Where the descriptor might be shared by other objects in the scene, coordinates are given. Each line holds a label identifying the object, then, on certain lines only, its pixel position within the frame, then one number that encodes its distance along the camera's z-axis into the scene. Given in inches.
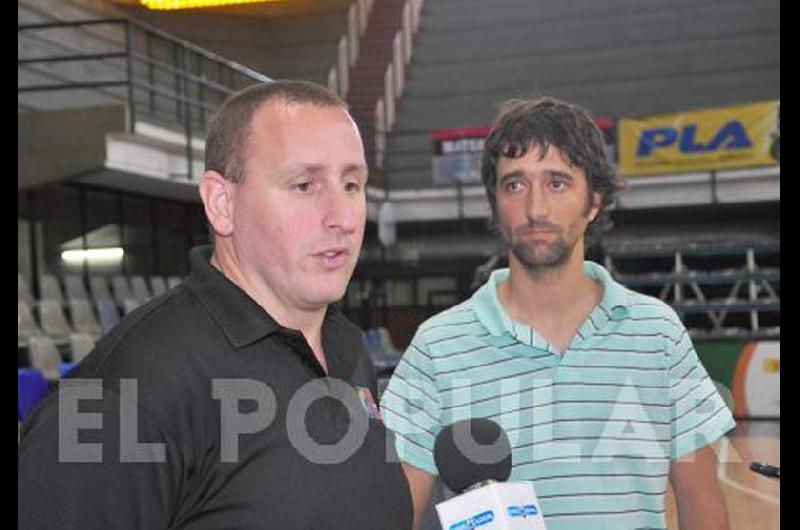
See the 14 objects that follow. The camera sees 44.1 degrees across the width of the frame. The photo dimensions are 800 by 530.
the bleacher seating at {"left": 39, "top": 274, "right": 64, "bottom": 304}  411.0
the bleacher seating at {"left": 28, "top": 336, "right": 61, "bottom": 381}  334.0
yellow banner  472.7
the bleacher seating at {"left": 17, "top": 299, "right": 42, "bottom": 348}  347.0
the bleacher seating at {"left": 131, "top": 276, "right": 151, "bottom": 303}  464.1
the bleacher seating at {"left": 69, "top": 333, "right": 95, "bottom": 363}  351.6
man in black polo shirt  47.1
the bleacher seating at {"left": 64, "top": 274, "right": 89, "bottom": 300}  424.2
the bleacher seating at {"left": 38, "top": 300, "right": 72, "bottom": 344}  377.4
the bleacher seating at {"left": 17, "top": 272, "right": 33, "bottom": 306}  384.2
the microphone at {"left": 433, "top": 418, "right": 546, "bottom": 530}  53.8
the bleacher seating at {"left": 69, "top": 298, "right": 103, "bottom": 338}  395.5
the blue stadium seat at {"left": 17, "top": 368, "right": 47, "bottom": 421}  231.1
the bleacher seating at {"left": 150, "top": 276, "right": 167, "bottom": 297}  484.4
